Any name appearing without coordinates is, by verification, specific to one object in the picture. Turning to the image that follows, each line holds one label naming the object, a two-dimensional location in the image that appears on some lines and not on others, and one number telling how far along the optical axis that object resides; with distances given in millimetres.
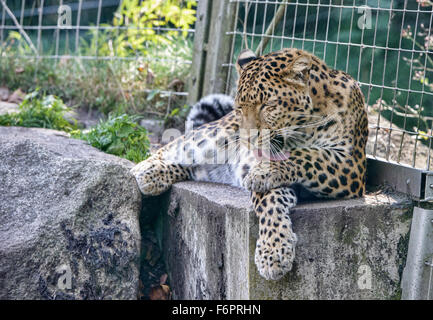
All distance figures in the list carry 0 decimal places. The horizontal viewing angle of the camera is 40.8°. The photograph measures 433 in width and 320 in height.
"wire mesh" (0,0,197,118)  8055
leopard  4168
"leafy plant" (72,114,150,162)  6305
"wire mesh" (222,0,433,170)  5531
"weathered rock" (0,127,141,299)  4488
